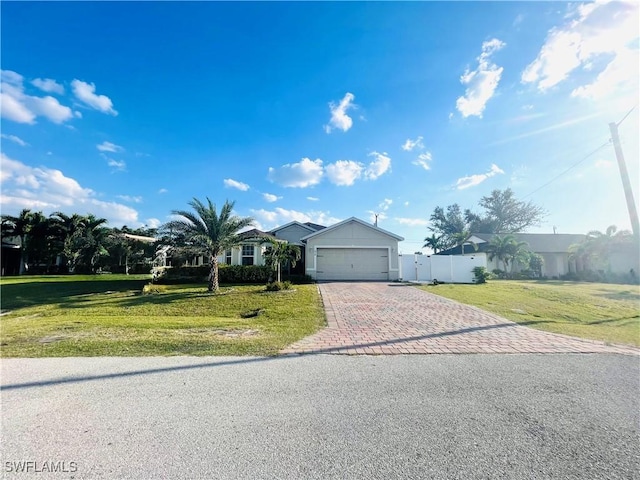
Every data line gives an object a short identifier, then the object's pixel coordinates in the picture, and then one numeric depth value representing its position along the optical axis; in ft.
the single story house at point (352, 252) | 66.74
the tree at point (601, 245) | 74.90
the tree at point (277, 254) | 50.26
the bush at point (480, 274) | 63.00
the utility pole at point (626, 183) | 34.09
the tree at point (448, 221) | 163.32
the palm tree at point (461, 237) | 89.71
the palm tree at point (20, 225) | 83.42
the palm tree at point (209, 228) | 46.34
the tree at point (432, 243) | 143.67
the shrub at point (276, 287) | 45.14
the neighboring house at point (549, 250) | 94.58
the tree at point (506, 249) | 83.05
